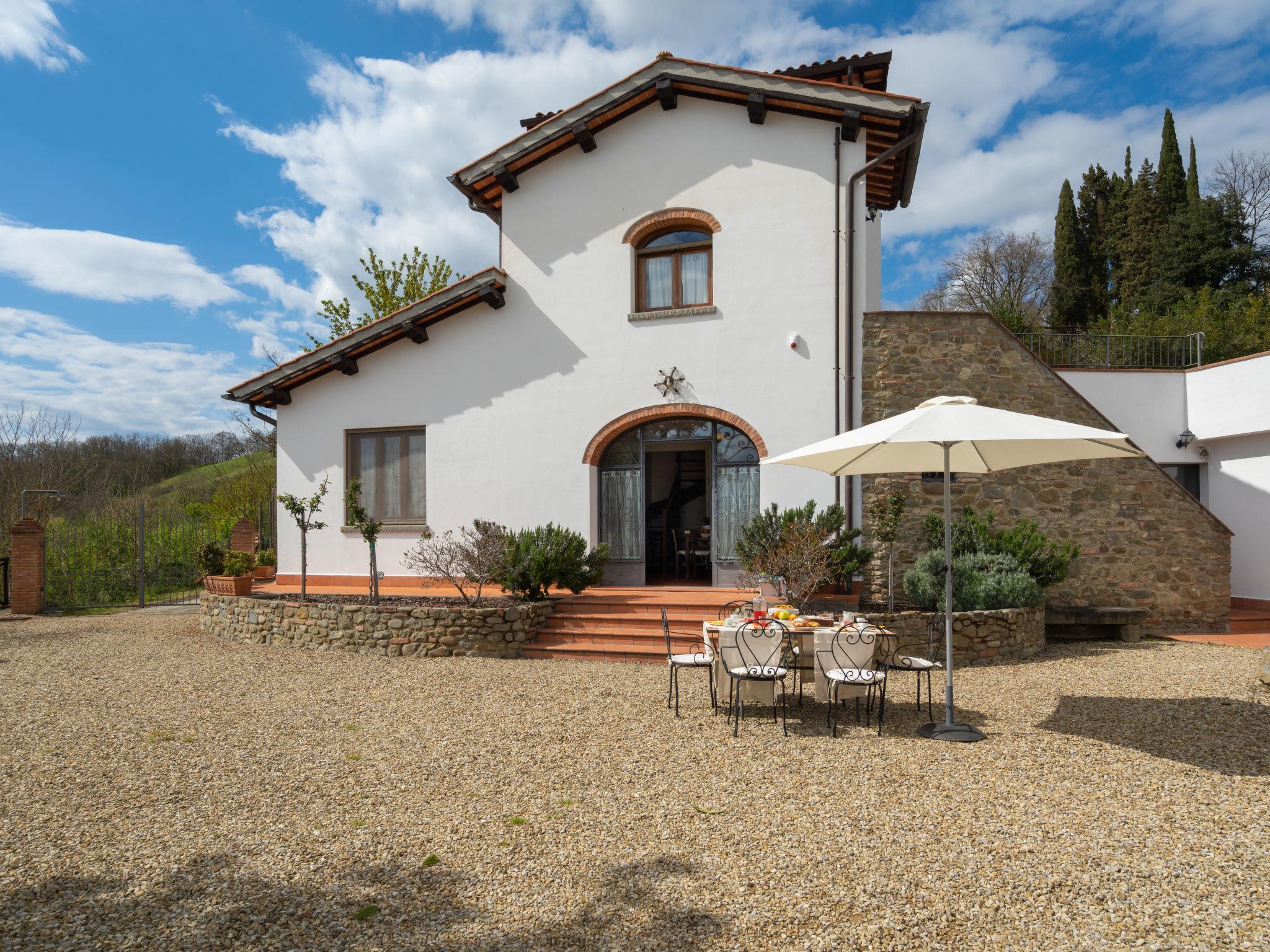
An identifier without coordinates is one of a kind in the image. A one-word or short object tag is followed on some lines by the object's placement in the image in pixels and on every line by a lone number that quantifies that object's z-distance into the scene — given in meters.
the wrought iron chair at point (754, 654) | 6.00
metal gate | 15.38
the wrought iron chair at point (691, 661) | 6.42
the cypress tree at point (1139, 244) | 27.19
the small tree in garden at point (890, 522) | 9.00
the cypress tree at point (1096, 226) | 29.22
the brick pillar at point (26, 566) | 13.93
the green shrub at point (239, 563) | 11.73
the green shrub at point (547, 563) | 9.78
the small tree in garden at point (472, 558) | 9.79
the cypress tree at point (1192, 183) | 26.97
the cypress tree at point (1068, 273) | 28.52
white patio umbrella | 5.36
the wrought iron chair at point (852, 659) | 5.96
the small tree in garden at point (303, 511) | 10.46
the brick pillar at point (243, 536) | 17.50
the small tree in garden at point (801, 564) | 8.53
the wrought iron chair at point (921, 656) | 6.32
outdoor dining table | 6.14
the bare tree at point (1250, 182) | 27.12
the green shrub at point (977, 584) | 8.86
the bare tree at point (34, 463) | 17.50
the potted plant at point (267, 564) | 16.92
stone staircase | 8.96
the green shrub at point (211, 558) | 11.98
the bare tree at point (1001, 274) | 31.77
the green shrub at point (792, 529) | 9.36
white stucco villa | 10.80
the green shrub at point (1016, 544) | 9.62
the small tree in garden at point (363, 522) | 10.02
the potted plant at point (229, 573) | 11.52
